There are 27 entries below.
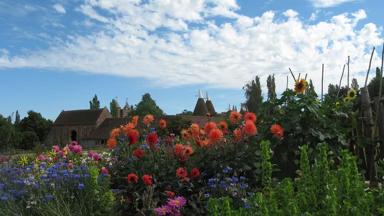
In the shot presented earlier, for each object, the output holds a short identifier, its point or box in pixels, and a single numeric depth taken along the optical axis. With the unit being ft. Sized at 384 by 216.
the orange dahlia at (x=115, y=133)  19.79
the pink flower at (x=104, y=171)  16.55
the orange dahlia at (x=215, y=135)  17.29
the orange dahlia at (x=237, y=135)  17.80
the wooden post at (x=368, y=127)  20.42
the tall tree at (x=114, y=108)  294.87
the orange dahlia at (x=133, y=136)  18.39
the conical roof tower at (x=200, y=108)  234.38
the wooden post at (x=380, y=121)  20.27
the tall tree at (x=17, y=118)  239.62
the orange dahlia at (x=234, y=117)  19.74
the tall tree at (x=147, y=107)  249.75
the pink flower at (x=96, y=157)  21.39
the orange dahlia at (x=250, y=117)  18.66
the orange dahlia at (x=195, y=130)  18.81
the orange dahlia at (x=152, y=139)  17.79
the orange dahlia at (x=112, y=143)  19.14
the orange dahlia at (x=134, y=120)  20.43
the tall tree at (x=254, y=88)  133.10
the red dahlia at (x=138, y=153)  17.34
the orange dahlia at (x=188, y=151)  17.48
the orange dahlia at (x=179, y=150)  17.58
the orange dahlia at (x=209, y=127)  18.33
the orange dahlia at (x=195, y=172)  16.15
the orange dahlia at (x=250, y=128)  17.28
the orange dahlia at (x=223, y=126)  19.62
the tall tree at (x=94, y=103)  312.66
